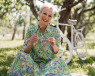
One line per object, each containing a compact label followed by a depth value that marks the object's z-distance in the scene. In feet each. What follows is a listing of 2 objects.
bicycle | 14.06
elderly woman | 6.76
